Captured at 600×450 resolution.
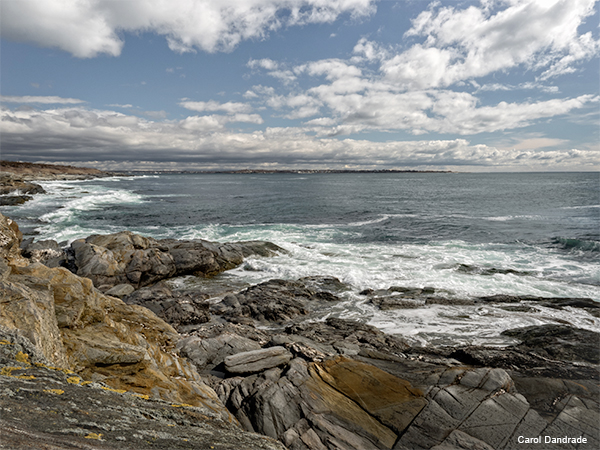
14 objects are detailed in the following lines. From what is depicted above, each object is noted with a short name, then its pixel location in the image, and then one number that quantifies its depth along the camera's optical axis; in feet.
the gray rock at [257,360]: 28.25
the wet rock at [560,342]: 34.22
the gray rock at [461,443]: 20.76
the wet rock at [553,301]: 49.08
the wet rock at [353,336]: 34.99
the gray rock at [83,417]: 8.94
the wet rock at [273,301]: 49.39
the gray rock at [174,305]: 45.75
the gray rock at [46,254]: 62.85
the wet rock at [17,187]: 209.34
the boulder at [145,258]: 62.28
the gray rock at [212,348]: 31.24
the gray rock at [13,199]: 164.85
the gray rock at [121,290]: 53.36
